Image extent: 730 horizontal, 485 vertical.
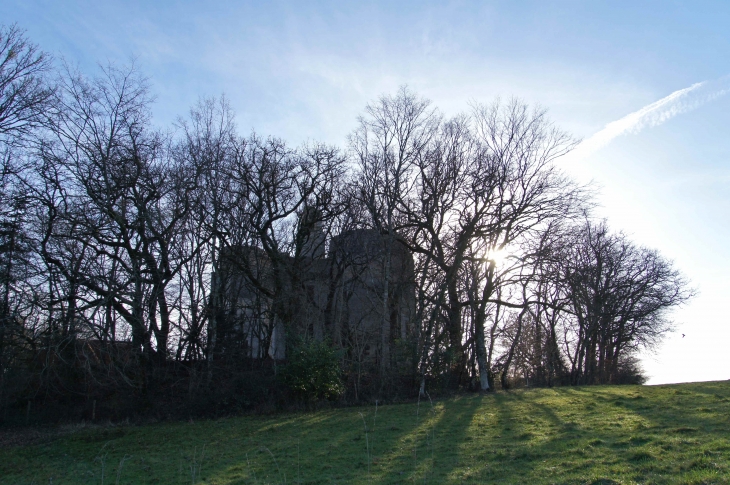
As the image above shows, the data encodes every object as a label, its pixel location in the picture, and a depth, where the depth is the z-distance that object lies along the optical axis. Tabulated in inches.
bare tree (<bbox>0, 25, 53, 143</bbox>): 721.0
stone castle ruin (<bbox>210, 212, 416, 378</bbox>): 1042.7
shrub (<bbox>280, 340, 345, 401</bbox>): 882.1
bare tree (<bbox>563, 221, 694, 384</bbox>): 1312.1
